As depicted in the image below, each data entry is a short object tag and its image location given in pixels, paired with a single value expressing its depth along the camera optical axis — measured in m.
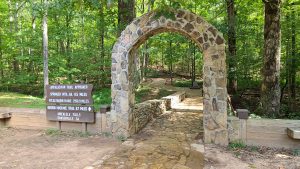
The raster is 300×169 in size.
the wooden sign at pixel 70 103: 6.71
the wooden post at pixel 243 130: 5.71
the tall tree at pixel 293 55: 10.66
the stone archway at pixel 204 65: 5.79
